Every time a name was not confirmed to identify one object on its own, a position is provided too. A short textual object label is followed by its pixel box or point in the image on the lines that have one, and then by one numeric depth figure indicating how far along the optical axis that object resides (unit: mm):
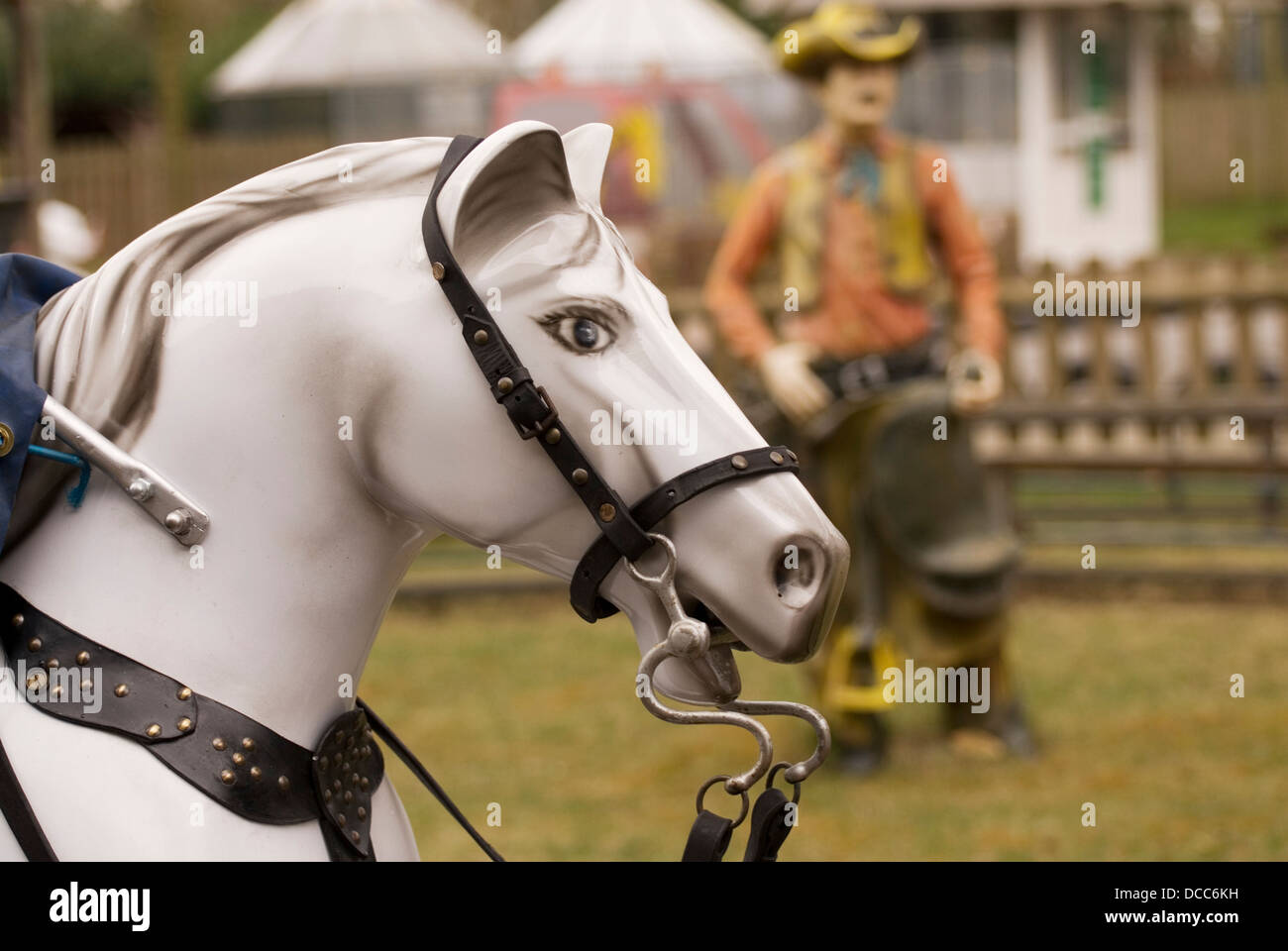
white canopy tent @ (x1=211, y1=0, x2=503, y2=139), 13133
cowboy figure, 5734
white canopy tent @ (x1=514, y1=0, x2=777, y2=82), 15141
